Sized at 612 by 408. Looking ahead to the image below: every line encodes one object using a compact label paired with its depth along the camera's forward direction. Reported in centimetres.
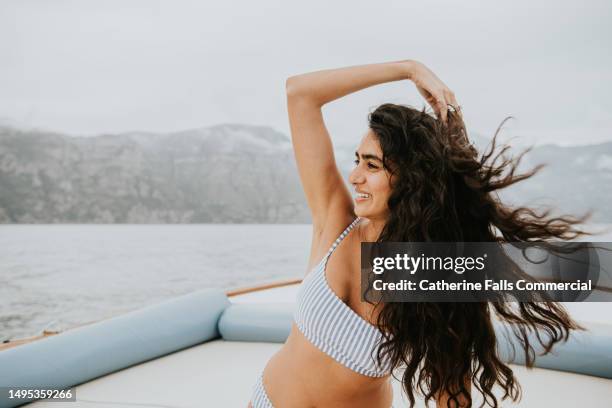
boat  211
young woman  119
